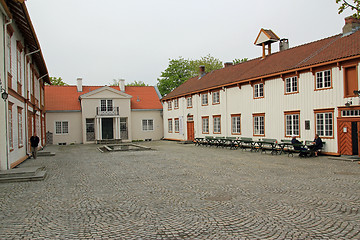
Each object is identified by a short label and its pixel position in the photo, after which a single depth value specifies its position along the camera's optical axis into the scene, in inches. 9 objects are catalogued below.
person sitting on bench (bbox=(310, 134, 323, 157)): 692.1
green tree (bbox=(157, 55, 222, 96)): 2223.2
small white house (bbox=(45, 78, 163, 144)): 1465.3
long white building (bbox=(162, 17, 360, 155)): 673.0
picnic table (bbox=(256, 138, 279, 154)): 781.3
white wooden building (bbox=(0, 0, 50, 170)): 513.3
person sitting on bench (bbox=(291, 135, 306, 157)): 695.8
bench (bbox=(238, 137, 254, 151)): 872.9
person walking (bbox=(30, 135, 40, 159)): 712.4
